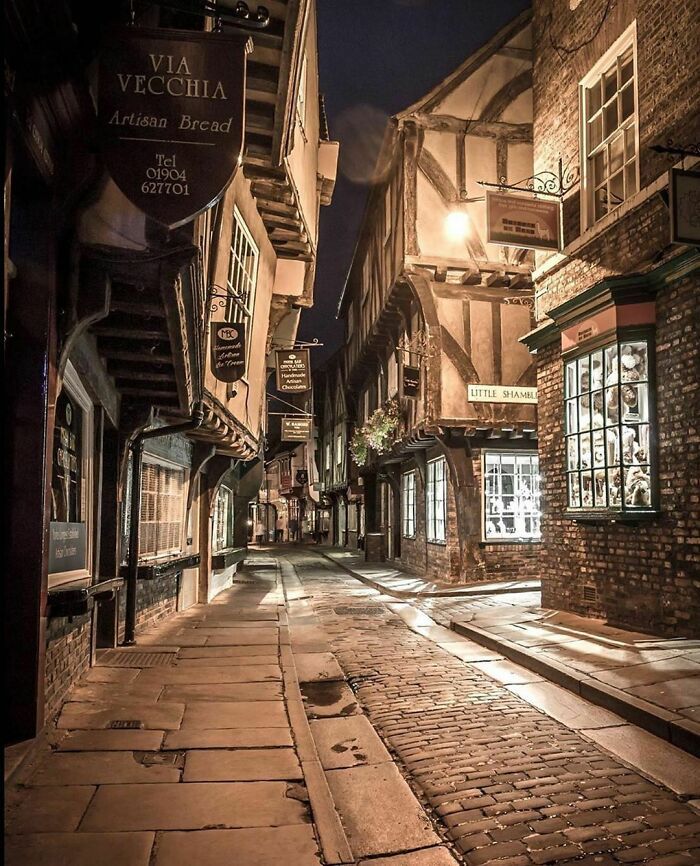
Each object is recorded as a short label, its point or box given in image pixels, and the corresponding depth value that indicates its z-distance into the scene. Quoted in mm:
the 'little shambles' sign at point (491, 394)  17016
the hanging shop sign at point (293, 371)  17609
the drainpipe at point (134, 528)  8891
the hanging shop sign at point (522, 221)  10977
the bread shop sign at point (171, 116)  4359
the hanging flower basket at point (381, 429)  20516
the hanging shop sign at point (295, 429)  22547
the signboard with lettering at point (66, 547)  5285
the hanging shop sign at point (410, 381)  17562
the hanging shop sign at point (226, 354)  10055
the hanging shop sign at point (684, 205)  7441
